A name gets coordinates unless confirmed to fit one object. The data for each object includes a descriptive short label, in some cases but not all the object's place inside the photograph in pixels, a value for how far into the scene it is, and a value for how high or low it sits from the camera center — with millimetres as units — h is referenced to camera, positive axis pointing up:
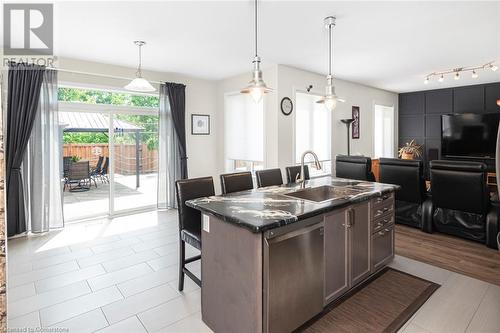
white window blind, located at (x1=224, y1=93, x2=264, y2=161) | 5426 +634
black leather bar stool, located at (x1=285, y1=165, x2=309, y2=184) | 3830 -193
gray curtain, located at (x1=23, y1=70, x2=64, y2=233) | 4148 -59
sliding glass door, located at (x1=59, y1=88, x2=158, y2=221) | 4773 +153
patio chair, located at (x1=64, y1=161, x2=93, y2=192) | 4883 -269
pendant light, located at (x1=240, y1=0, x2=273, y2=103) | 2604 +674
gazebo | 4682 +628
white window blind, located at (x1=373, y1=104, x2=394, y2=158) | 7863 +796
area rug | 2127 -1231
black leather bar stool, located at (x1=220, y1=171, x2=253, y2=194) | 3041 -250
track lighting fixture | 4991 +1664
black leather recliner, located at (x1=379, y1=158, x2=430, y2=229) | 4062 -386
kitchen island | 1753 -684
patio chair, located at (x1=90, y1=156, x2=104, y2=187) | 5148 -172
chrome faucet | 2986 -171
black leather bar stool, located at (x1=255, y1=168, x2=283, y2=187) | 3496 -232
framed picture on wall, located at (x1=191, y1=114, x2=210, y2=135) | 5957 +765
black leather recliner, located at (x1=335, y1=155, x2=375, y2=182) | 4594 -155
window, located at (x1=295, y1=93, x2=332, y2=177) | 5602 +596
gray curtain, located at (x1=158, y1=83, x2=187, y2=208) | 5445 +334
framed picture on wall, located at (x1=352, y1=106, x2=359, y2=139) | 6624 +846
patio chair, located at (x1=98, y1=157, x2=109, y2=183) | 5172 -222
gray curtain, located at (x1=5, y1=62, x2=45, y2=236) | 3924 +500
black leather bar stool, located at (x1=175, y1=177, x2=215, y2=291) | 2623 -535
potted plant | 7434 +213
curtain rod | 4385 +1429
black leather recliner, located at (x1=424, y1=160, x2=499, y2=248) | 3502 -606
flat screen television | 6434 +546
